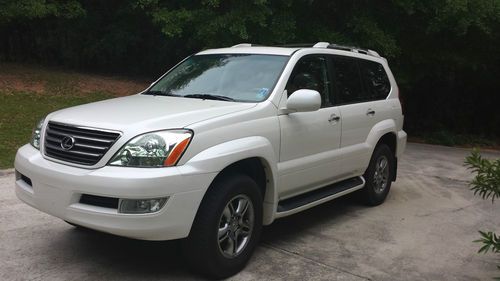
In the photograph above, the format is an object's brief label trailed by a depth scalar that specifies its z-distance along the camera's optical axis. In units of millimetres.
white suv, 3684
